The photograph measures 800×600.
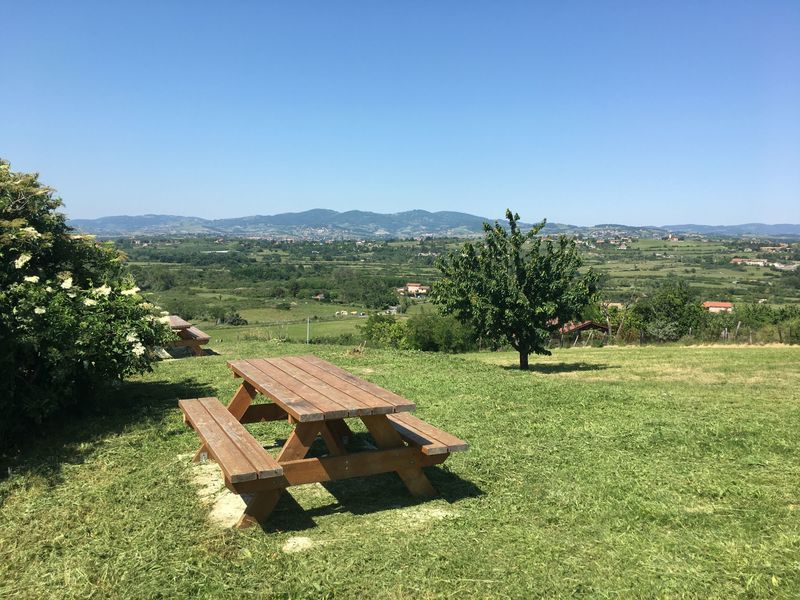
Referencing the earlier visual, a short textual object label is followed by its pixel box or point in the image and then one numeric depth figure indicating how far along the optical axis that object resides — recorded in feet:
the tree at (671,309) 142.51
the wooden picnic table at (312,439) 12.93
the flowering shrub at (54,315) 19.30
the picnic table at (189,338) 47.21
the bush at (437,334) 140.97
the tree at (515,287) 49.78
